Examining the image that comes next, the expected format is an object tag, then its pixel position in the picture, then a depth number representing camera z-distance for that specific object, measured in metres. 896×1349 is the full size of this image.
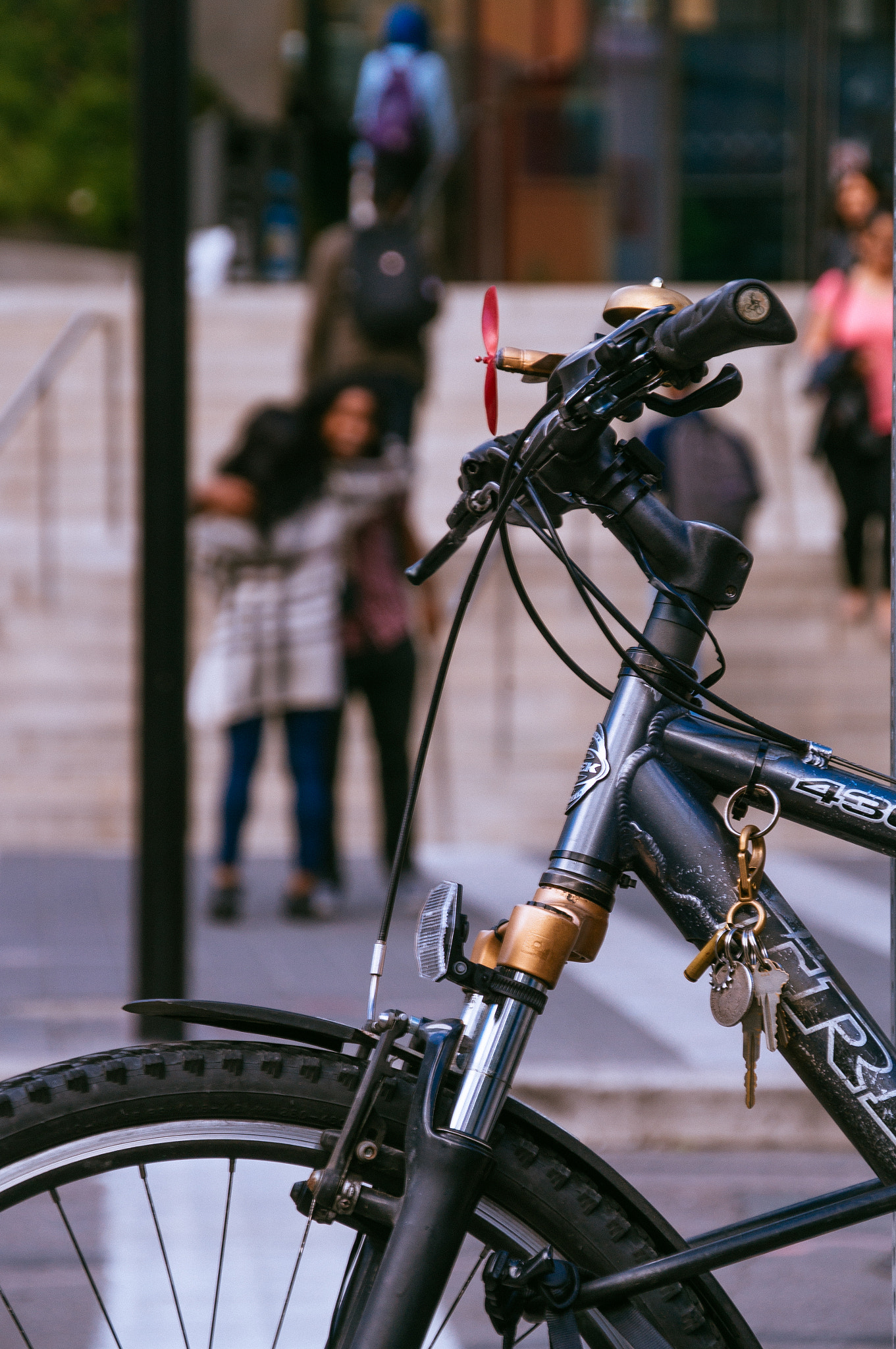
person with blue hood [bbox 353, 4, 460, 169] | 12.03
